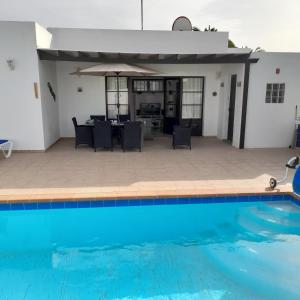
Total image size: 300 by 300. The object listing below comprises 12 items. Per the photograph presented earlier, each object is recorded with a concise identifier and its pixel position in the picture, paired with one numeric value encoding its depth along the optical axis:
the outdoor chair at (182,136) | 8.74
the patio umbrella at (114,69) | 7.93
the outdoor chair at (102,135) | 8.15
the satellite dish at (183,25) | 10.76
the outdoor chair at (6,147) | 7.72
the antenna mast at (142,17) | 17.80
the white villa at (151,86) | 7.95
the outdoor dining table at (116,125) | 8.38
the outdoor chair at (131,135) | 8.13
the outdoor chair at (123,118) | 10.25
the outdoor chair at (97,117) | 10.03
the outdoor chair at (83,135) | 8.64
